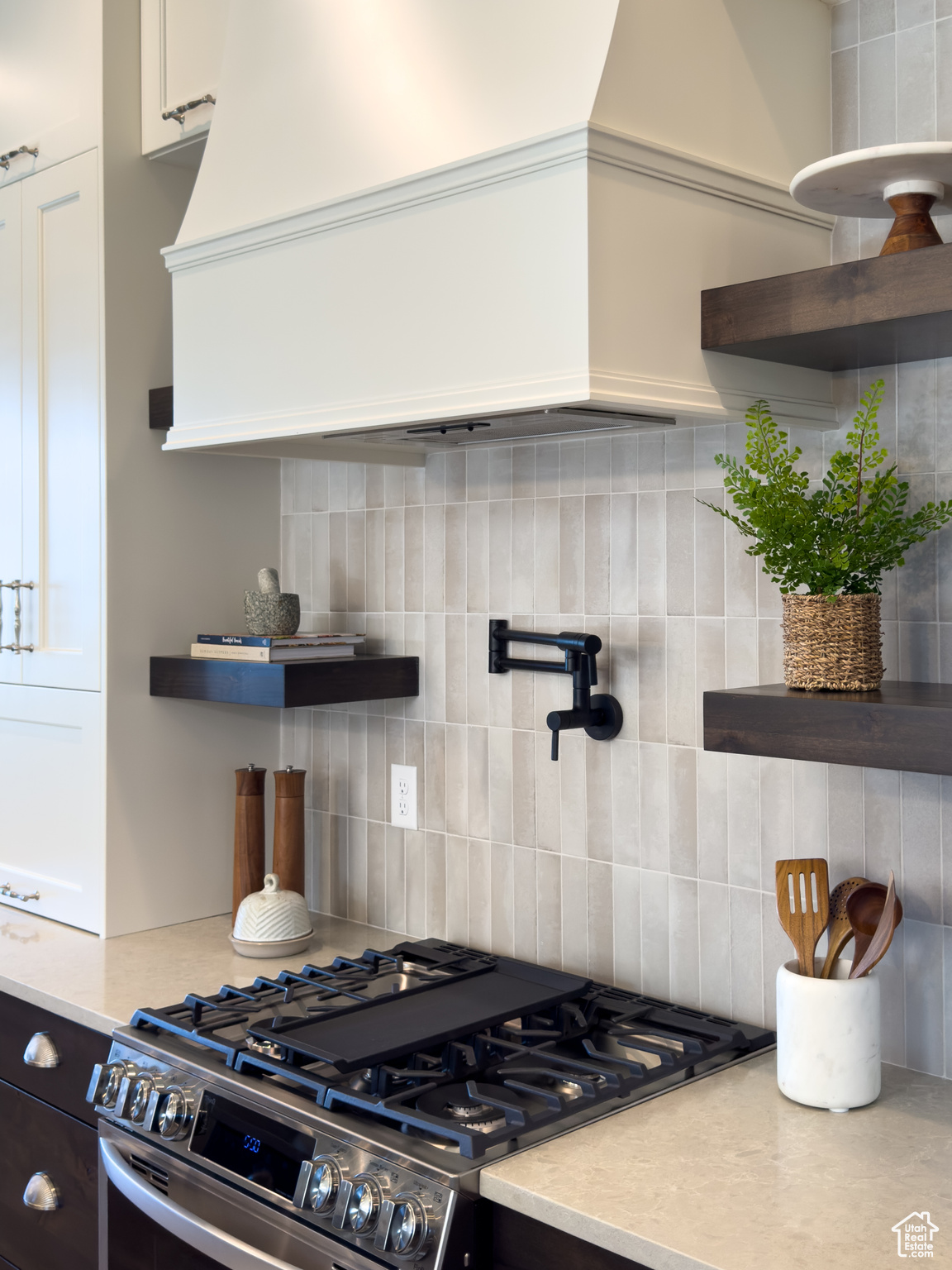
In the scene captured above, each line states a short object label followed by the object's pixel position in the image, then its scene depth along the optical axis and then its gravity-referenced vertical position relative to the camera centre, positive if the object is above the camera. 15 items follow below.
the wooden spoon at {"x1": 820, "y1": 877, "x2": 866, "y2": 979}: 1.45 -0.39
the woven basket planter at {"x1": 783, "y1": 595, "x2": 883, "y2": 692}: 1.37 -0.03
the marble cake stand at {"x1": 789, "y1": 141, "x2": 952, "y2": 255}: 1.28 +0.51
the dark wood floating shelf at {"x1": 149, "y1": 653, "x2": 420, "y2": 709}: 2.03 -0.11
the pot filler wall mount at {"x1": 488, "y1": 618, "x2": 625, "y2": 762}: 1.79 -0.12
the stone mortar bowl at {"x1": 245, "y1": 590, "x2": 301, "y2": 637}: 2.15 +0.01
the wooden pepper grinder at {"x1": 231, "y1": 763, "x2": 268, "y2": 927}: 2.25 -0.41
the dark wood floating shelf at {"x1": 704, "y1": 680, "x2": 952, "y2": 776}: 1.20 -0.12
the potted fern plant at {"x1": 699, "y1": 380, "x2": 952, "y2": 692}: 1.37 +0.08
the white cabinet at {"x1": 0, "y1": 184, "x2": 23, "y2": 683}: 2.35 +0.42
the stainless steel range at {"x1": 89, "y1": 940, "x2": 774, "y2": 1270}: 1.28 -0.59
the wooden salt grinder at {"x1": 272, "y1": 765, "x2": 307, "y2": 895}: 2.24 -0.41
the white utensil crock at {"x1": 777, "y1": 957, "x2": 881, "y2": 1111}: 1.39 -0.51
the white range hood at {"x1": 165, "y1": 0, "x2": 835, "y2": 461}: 1.35 +0.53
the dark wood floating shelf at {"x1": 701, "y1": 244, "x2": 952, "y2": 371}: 1.23 +0.34
